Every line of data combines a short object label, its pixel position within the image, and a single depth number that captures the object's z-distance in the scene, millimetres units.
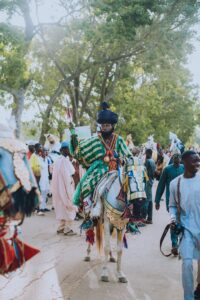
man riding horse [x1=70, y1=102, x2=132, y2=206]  7138
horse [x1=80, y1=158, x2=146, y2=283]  6719
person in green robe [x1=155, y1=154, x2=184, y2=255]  8383
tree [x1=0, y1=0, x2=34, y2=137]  18250
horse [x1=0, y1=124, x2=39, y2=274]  3109
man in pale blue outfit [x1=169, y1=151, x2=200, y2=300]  5398
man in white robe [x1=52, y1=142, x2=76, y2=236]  10859
